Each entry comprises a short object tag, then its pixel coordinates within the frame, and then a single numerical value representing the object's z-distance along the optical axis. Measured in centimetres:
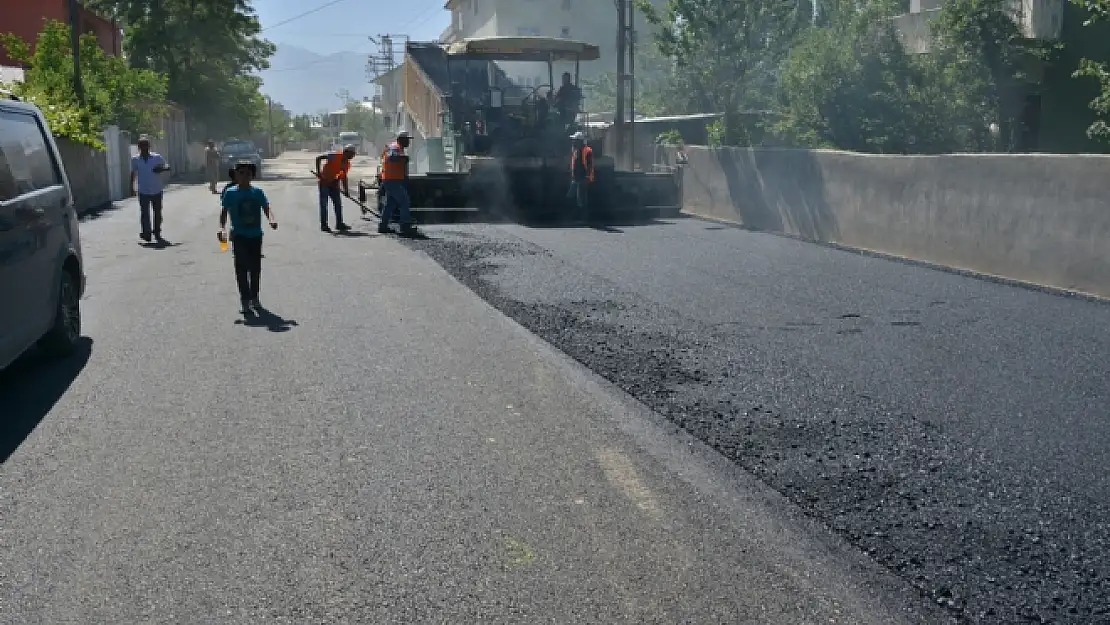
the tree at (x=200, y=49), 5659
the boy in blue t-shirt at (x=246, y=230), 1120
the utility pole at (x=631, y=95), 2449
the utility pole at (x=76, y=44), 3347
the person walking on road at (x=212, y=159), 3956
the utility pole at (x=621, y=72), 2570
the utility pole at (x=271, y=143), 10538
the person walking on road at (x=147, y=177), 1841
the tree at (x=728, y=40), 3475
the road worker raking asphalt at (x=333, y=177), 1995
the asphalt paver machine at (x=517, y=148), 2172
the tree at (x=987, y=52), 2309
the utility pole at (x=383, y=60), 12169
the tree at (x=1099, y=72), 1759
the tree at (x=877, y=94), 2347
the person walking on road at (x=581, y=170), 2128
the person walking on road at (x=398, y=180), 1898
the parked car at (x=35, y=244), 758
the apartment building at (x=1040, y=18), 2312
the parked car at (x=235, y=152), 5181
